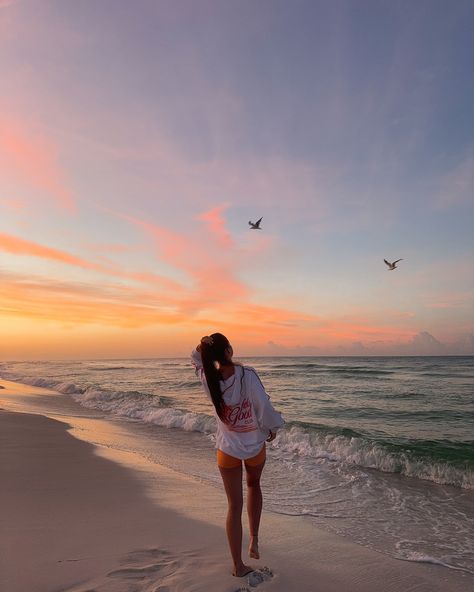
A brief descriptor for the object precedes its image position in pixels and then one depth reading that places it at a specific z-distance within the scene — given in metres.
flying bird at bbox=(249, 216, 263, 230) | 18.45
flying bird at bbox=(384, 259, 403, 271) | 19.20
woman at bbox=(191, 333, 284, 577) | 3.70
